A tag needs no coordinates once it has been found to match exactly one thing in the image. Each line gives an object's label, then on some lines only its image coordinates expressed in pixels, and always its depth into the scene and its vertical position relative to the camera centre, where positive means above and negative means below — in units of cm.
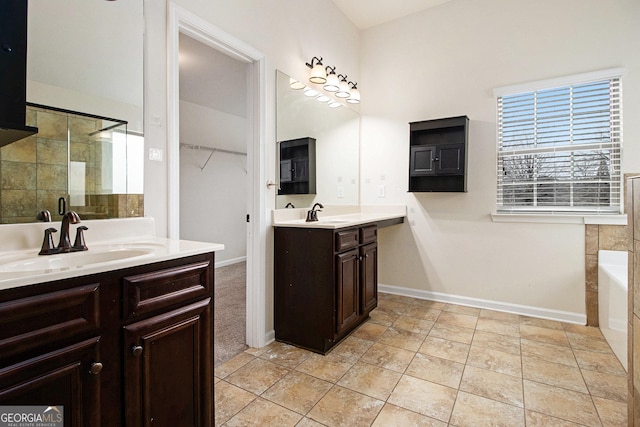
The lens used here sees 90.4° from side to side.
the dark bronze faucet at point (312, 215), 273 -3
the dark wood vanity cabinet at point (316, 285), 229 -55
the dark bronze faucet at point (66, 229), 128 -7
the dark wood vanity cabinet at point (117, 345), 87 -43
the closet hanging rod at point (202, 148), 480 +102
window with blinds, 274 +57
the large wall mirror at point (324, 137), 265 +73
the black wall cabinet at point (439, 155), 318 +58
